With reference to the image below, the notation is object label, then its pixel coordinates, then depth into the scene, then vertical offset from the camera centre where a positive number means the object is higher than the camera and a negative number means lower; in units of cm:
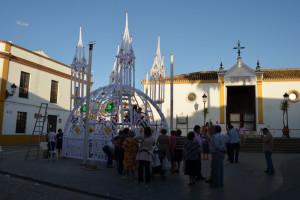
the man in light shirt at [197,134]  780 -15
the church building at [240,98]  2355 +312
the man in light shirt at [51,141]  1094 -60
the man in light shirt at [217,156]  672 -66
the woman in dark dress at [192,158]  686 -76
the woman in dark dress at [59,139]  1265 -59
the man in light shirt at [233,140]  1105 -39
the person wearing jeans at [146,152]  704 -63
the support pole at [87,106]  915 +76
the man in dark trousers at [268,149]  869 -57
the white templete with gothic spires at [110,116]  1026 +49
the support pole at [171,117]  971 +48
